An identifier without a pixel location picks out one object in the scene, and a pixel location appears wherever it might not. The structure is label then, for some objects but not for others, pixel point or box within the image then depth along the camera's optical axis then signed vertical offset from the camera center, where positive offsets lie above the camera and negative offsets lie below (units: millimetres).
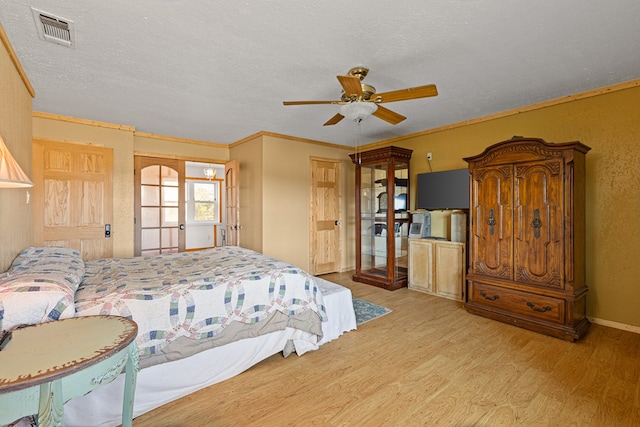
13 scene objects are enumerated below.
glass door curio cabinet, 4551 -48
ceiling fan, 2193 +940
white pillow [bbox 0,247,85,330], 1402 -418
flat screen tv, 3996 +334
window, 7332 +318
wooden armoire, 2771 -239
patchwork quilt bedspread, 1851 -573
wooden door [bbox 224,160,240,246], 4875 +200
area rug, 3288 -1170
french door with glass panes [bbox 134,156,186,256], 4730 +127
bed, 1638 -685
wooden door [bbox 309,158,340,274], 5246 -69
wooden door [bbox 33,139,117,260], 3695 +222
